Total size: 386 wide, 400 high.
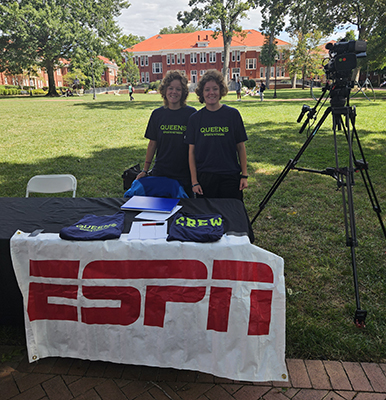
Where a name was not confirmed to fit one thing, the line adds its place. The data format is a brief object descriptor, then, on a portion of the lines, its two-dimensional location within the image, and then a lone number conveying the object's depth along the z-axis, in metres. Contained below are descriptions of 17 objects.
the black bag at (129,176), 4.11
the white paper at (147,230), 2.25
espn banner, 2.15
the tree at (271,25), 31.14
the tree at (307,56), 33.66
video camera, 2.77
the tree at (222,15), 31.16
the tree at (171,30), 88.94
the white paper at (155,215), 2.57
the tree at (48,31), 34.44
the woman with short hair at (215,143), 3.19
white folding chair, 3.92
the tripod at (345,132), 2.73
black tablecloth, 2.42
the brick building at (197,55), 59.97
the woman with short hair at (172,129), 3.37
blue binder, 2.71
